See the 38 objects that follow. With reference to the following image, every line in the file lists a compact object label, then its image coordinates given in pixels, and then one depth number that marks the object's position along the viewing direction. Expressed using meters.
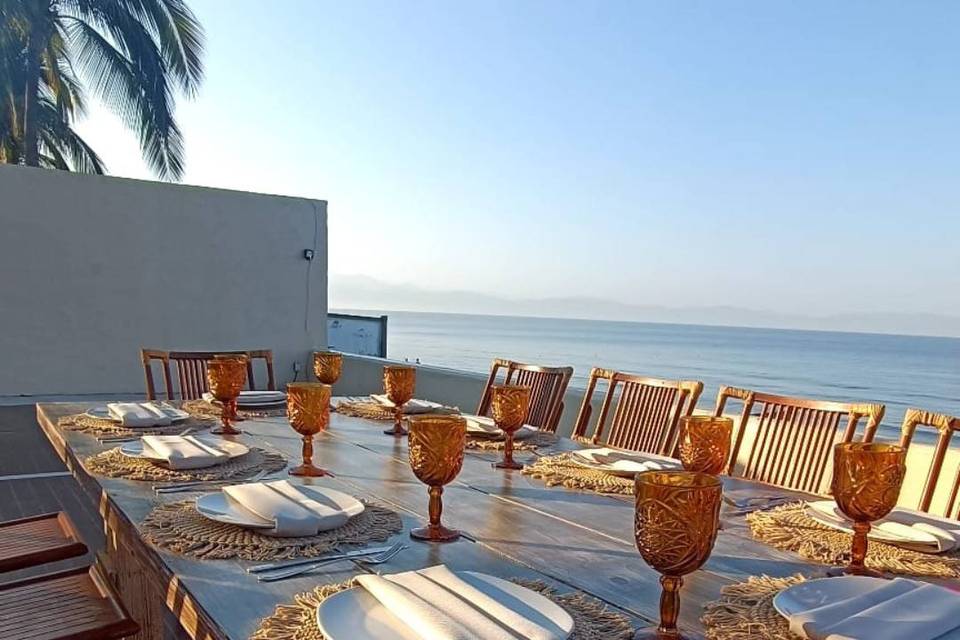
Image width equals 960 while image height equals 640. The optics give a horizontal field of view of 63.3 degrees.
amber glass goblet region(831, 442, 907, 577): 1.05
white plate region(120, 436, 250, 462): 1.67
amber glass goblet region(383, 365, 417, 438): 2.15
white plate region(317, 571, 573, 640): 0.79
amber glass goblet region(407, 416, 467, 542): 1.15
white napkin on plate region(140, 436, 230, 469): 1.58
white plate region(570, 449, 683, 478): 1.66
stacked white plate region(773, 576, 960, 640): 0.80
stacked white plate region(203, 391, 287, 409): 2.55
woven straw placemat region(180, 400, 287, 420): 2.41
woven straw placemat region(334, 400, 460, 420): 2.43
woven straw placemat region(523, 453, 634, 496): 1.57
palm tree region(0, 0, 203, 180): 8.02
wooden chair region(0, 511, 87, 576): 1.66
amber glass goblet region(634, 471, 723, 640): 0.78
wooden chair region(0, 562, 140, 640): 1.38
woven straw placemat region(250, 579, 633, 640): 0.81
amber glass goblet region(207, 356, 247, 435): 2.03
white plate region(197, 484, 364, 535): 1.17
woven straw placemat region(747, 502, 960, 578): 1.11
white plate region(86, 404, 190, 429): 2.20
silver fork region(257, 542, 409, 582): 0.99
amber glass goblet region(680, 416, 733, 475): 1.41
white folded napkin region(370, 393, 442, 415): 2.48
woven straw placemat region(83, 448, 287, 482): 1.54
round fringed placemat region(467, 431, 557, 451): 1.98
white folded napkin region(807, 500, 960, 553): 1.18
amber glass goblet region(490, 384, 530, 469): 1.75
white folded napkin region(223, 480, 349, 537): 1.14
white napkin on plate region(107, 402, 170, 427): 2.10
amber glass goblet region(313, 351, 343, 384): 2.33
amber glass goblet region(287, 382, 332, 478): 1.55
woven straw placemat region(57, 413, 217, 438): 2.05
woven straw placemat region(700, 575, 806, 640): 0.85
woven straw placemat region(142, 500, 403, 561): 1.08
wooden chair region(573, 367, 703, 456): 2.28
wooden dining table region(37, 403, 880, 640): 0.94
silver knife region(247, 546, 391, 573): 1.02
